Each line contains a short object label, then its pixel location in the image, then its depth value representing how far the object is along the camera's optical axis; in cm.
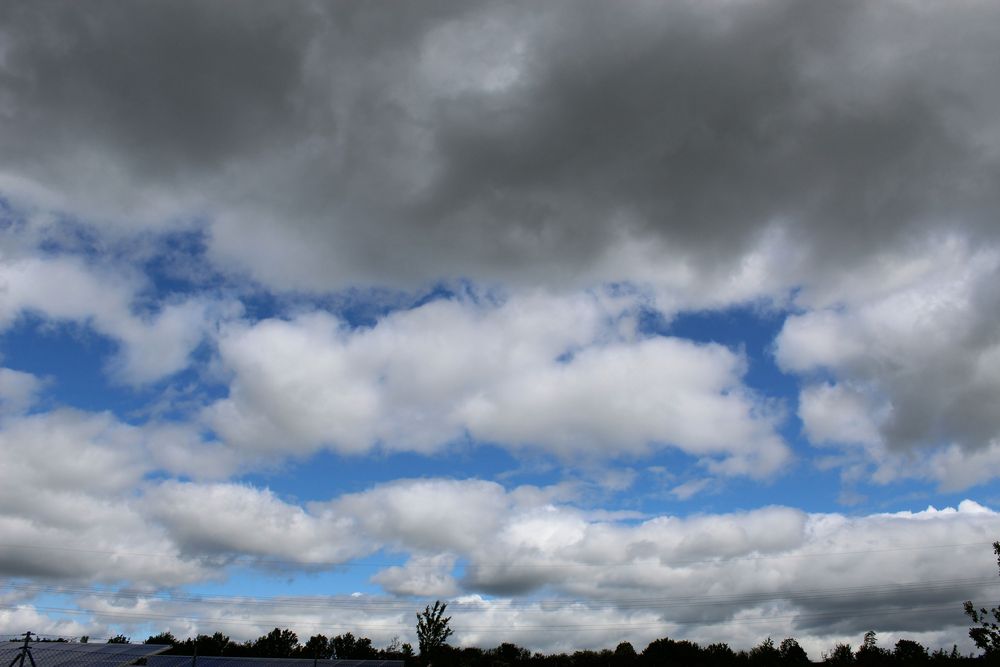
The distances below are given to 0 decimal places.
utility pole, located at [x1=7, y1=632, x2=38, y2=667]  4053
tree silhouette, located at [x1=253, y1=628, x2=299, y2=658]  11512
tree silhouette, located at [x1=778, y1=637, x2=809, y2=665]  9704
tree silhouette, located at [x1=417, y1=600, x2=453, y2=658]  5806
